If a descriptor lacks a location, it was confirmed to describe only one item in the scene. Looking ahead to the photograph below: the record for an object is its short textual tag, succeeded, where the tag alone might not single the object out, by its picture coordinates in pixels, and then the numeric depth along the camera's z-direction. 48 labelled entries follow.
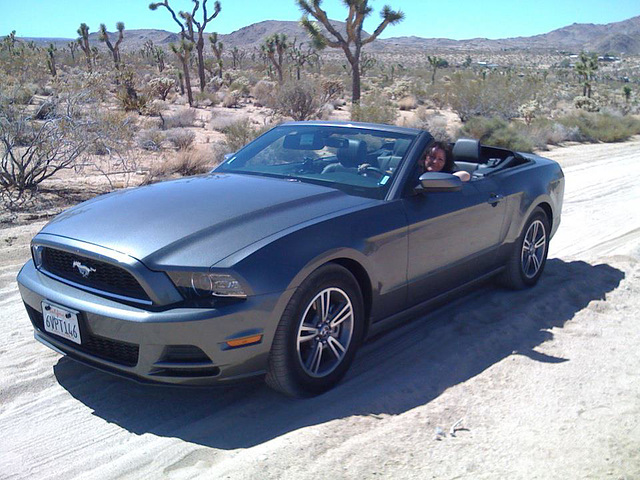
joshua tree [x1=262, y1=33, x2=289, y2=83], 41.22
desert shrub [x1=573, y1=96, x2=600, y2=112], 32.78
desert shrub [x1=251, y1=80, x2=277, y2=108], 33.62
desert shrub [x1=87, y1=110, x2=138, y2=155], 10.63
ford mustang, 3.55
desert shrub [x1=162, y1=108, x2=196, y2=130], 21.95
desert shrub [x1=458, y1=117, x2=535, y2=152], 17.56
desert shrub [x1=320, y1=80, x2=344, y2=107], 30.74
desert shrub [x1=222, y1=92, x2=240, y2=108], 33.18
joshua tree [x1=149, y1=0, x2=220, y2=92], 33.38
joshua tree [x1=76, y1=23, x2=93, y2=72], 42.94
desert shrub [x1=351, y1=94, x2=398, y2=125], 17.58
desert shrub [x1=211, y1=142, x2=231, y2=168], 14.22
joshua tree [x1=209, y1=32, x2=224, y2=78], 45.01
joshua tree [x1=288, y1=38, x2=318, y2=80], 48.08
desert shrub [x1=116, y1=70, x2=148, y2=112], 20.28
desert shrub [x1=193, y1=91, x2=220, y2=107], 33.56
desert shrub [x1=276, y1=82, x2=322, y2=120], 19.84
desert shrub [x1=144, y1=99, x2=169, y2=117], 21.74
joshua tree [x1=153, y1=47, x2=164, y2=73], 51.97
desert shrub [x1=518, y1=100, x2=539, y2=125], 23.14
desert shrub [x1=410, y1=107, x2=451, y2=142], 17.70
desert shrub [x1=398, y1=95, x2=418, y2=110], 34.38
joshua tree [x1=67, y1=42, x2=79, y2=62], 57.30
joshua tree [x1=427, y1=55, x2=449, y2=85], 51.55
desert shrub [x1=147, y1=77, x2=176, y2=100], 31.73
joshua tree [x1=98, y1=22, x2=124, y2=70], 39.19
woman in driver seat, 5.33
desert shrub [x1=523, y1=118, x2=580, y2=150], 18.85
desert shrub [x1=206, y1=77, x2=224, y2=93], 40.30
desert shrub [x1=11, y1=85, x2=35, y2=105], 10.57
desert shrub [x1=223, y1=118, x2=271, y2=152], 15.26
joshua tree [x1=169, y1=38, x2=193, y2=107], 31.78
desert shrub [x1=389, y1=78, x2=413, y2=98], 38.00
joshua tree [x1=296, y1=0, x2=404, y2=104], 22.50
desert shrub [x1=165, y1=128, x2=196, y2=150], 15.95
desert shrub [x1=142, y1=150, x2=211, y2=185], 12.42
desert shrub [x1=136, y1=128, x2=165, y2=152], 13.59
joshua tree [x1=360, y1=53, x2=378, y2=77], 51.83
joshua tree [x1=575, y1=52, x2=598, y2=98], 45.04
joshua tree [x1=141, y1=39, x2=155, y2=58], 62.03
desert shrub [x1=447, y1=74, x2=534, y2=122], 23.55
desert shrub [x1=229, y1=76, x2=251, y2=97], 38.12
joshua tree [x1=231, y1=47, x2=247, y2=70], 62.67
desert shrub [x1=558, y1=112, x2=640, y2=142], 21.55
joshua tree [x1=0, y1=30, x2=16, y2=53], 37.93
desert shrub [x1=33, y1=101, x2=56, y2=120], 10.54
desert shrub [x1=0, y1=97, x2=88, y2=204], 9.95
